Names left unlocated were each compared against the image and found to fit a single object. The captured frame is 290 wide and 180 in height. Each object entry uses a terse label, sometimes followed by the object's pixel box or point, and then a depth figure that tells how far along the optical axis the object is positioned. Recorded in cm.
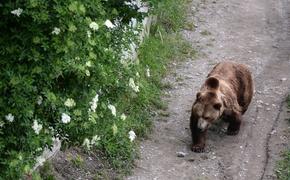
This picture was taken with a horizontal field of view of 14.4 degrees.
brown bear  1311
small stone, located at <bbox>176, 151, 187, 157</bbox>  1322
